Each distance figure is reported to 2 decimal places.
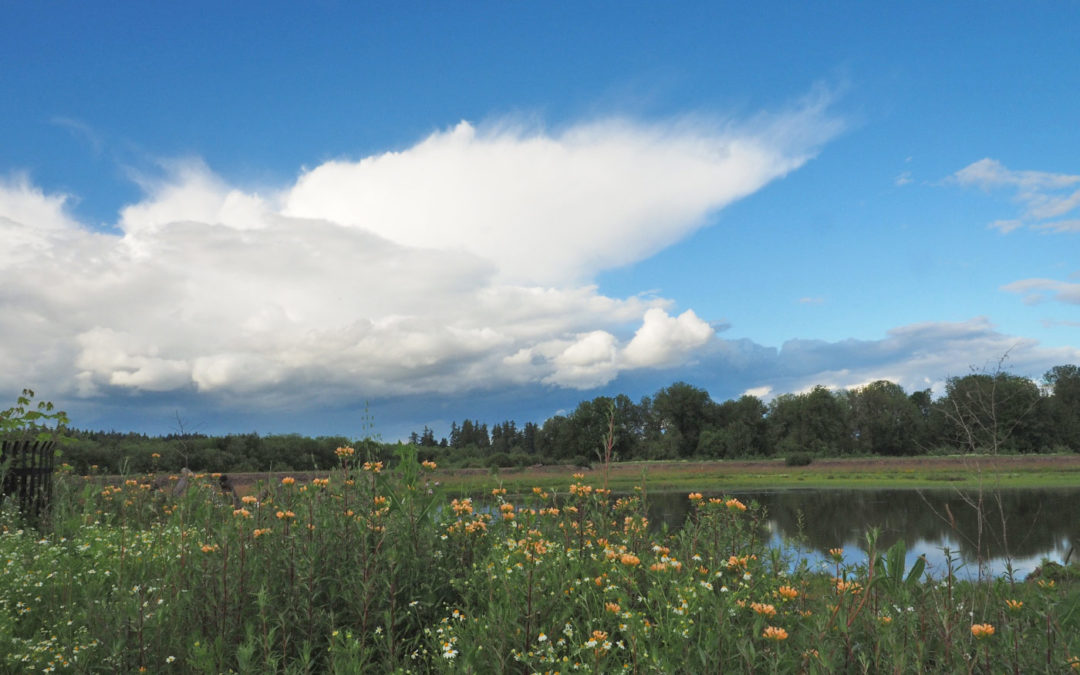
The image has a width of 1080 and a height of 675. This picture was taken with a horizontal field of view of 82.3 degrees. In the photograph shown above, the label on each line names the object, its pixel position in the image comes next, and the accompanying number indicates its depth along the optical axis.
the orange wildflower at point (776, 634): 2.45
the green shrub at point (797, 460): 56.75
